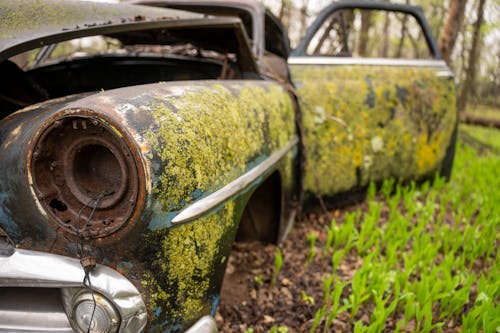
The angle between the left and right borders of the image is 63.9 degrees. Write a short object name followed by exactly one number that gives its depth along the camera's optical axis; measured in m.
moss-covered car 1.03
